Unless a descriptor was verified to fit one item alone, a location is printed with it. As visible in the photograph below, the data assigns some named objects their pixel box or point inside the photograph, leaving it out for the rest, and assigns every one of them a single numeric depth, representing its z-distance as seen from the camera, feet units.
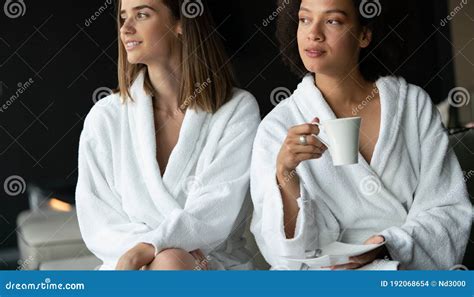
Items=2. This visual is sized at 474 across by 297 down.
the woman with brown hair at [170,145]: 11.30
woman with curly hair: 10.86
